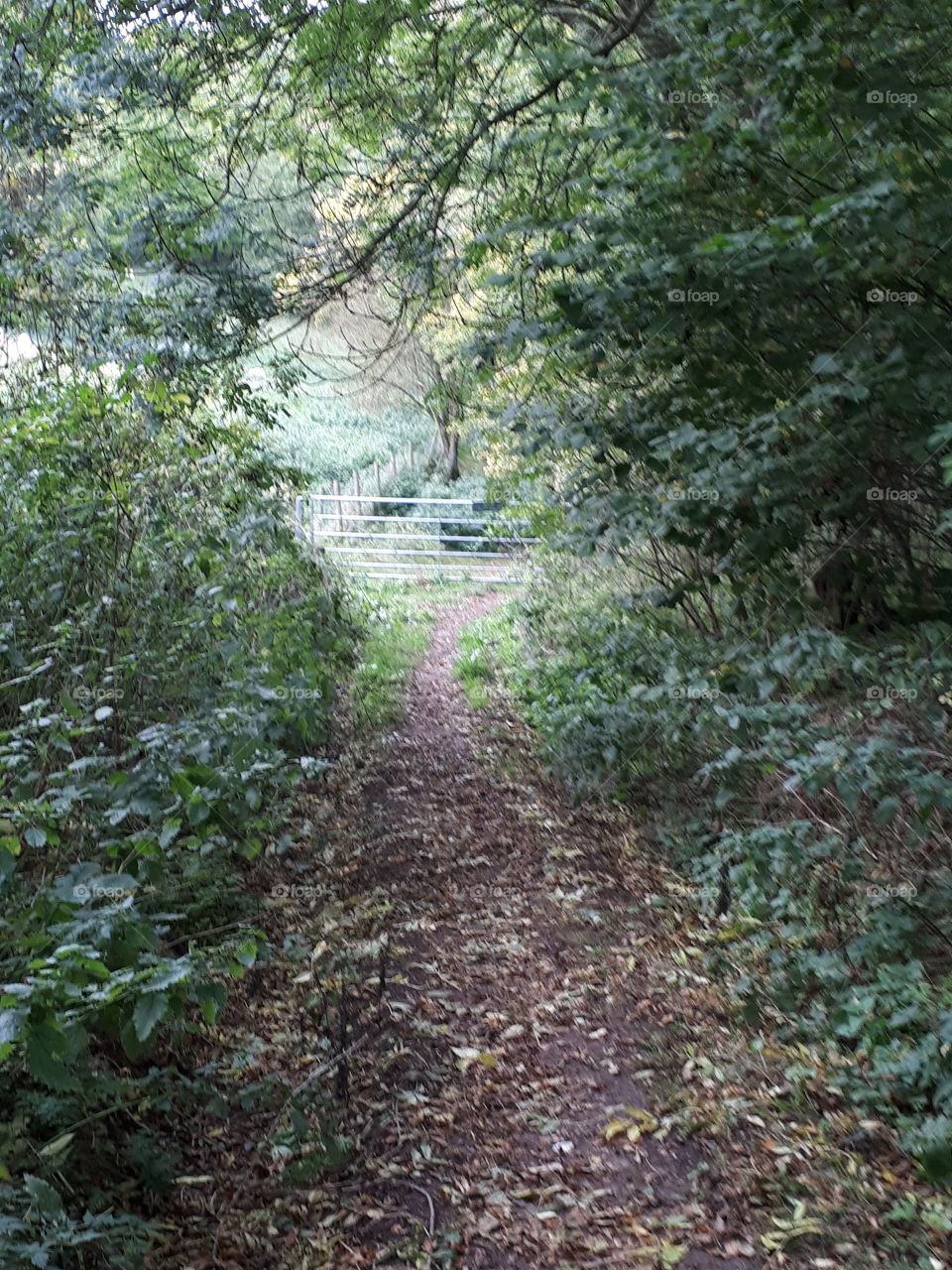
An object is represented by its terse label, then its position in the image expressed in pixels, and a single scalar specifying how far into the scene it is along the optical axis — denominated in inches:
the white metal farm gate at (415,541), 731.4
